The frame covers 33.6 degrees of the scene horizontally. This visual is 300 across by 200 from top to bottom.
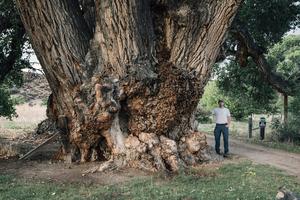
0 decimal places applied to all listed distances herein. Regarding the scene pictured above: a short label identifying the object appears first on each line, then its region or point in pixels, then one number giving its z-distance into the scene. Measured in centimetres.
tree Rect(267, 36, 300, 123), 2003
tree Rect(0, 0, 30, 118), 1510
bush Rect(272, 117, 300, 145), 1981
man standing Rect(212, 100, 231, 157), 1424
